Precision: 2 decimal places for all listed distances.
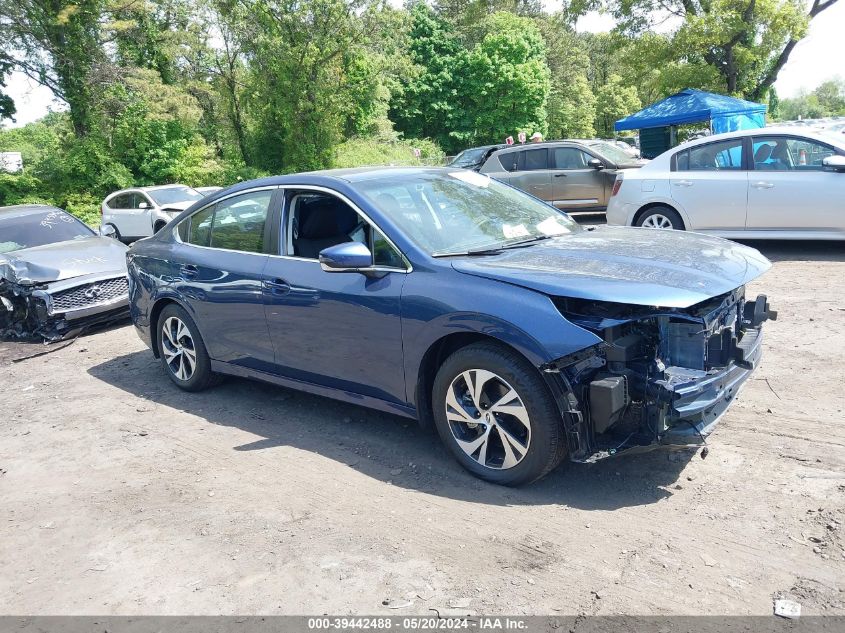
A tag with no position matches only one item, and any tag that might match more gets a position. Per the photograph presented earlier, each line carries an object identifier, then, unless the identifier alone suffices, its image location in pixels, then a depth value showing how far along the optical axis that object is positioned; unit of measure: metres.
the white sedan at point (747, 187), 8.96
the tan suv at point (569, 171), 14.84
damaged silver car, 8.45
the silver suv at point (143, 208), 17.83
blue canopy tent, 20.23
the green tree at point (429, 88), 46.50
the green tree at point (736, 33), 22.89
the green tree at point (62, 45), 31.09
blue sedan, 3.63
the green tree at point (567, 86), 57.88
